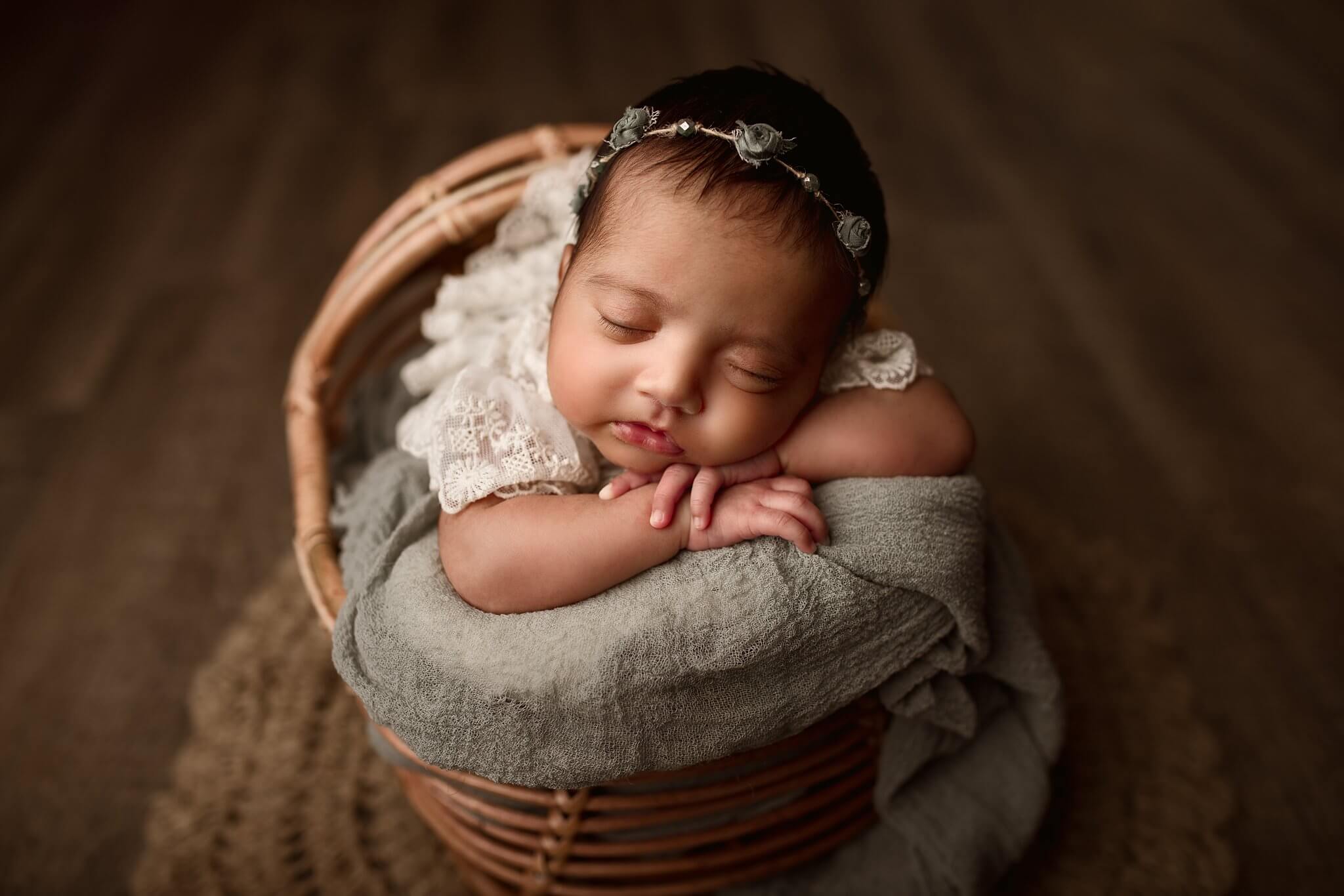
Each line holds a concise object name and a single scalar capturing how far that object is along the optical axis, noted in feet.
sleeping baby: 2.56
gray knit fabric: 2.52
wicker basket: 2.90
